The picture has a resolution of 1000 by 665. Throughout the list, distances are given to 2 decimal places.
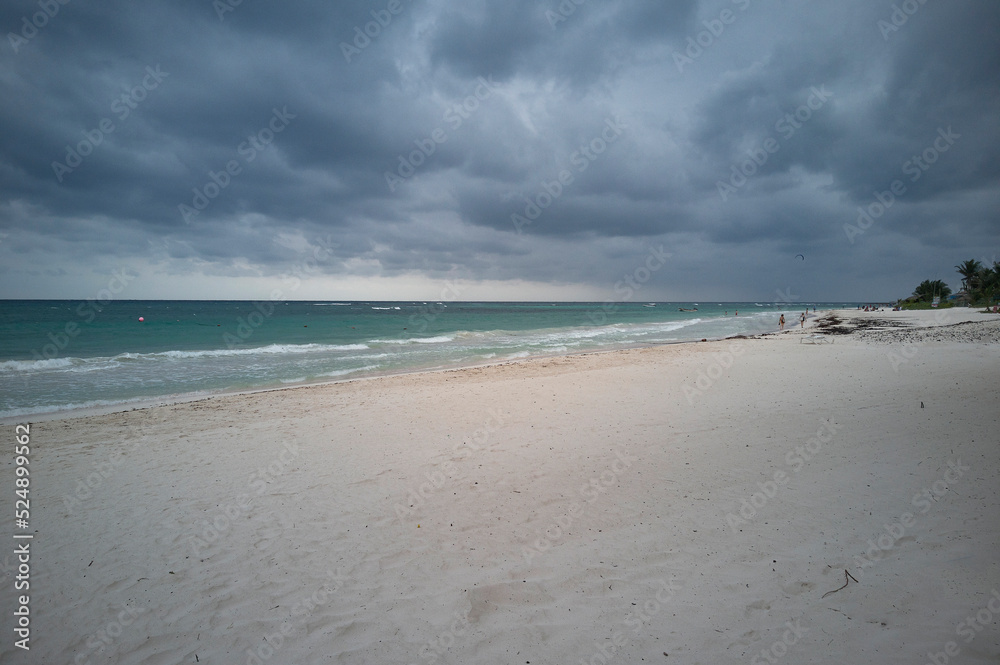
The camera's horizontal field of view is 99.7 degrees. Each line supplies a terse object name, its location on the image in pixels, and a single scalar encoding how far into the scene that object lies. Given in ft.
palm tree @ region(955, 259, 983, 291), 217.93
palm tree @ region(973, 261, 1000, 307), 178.19
